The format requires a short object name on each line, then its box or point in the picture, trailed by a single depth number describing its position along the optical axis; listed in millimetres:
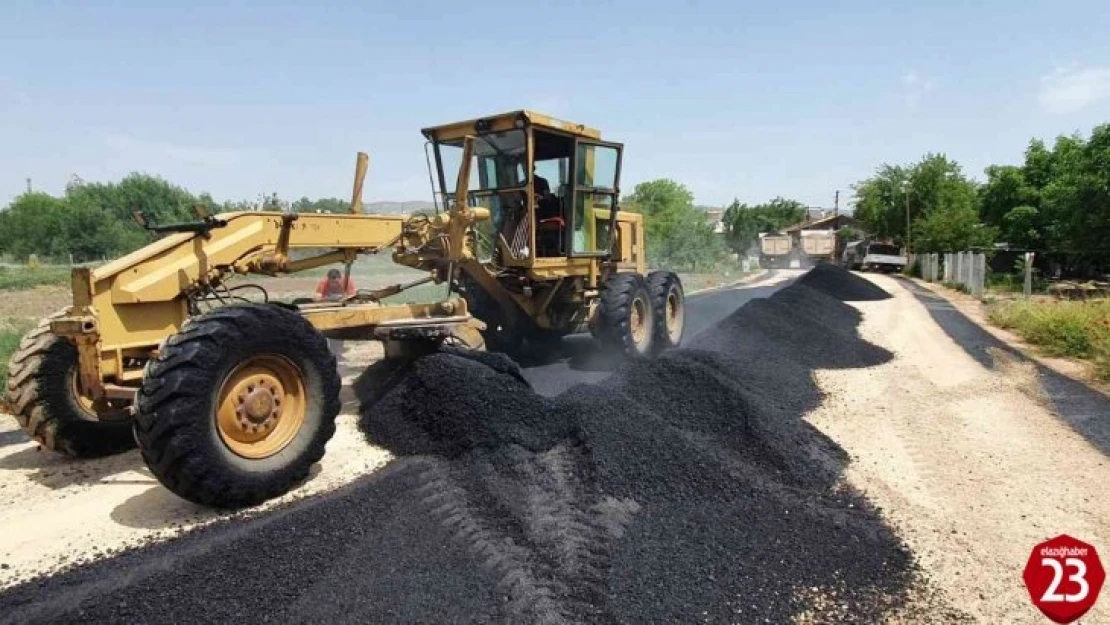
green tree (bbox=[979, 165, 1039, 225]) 33219
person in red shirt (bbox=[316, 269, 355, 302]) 9156
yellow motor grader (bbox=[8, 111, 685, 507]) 4074
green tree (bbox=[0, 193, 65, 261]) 47375
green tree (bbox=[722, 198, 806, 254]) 67250
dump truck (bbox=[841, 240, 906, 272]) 35344
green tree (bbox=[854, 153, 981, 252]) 32094
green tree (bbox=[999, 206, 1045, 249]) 31516
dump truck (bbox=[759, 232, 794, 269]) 43169
